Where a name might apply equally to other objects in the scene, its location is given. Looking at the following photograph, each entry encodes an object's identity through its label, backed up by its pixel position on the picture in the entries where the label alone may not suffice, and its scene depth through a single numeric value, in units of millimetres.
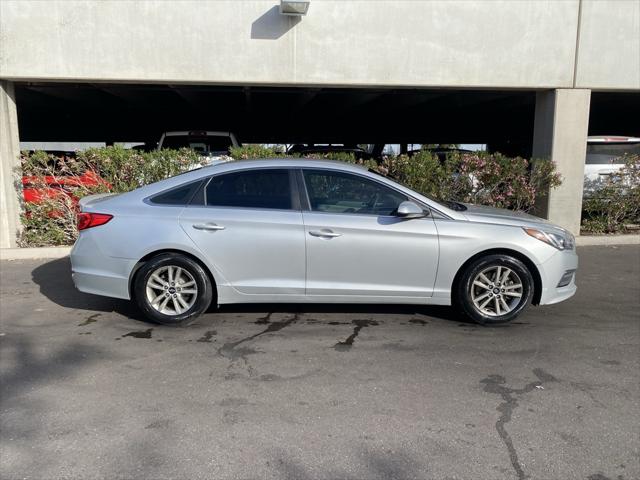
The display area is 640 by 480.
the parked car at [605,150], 11781
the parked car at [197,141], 10008
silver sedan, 5074
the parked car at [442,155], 9334
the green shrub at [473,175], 8859
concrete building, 8305
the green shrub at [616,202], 9938
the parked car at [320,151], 10351
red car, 8734
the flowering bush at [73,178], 8719
